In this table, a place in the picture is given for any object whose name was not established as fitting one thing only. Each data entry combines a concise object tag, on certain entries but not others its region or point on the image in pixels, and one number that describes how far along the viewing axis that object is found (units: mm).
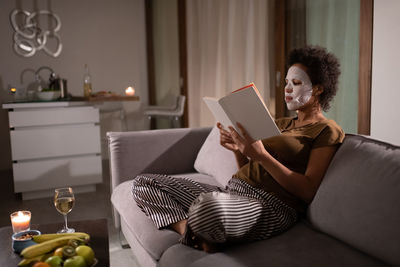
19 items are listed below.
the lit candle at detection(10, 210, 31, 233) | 1554
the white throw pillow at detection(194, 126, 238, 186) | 2234
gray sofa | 1263
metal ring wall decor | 5047
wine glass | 1602
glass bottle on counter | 4031
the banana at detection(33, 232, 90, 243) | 1397
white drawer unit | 3496
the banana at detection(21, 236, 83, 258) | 1273
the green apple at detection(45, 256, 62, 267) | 1198
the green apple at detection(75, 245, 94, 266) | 1247
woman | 1373
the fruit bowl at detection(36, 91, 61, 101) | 3716
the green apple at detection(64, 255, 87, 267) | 1184
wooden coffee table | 1339
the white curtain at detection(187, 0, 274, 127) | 3324
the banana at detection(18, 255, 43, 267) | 1247
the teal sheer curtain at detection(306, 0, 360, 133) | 2438
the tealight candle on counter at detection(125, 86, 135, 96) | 4163
